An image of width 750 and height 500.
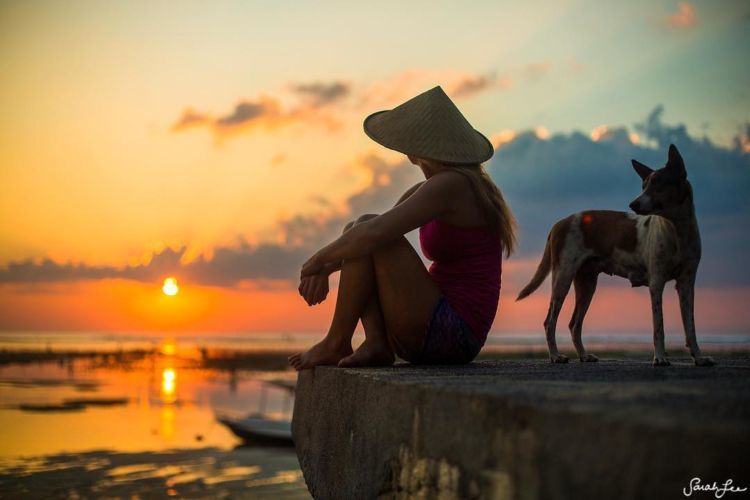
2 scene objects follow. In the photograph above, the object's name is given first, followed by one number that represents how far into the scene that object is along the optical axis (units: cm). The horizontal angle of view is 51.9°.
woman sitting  406
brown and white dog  488
